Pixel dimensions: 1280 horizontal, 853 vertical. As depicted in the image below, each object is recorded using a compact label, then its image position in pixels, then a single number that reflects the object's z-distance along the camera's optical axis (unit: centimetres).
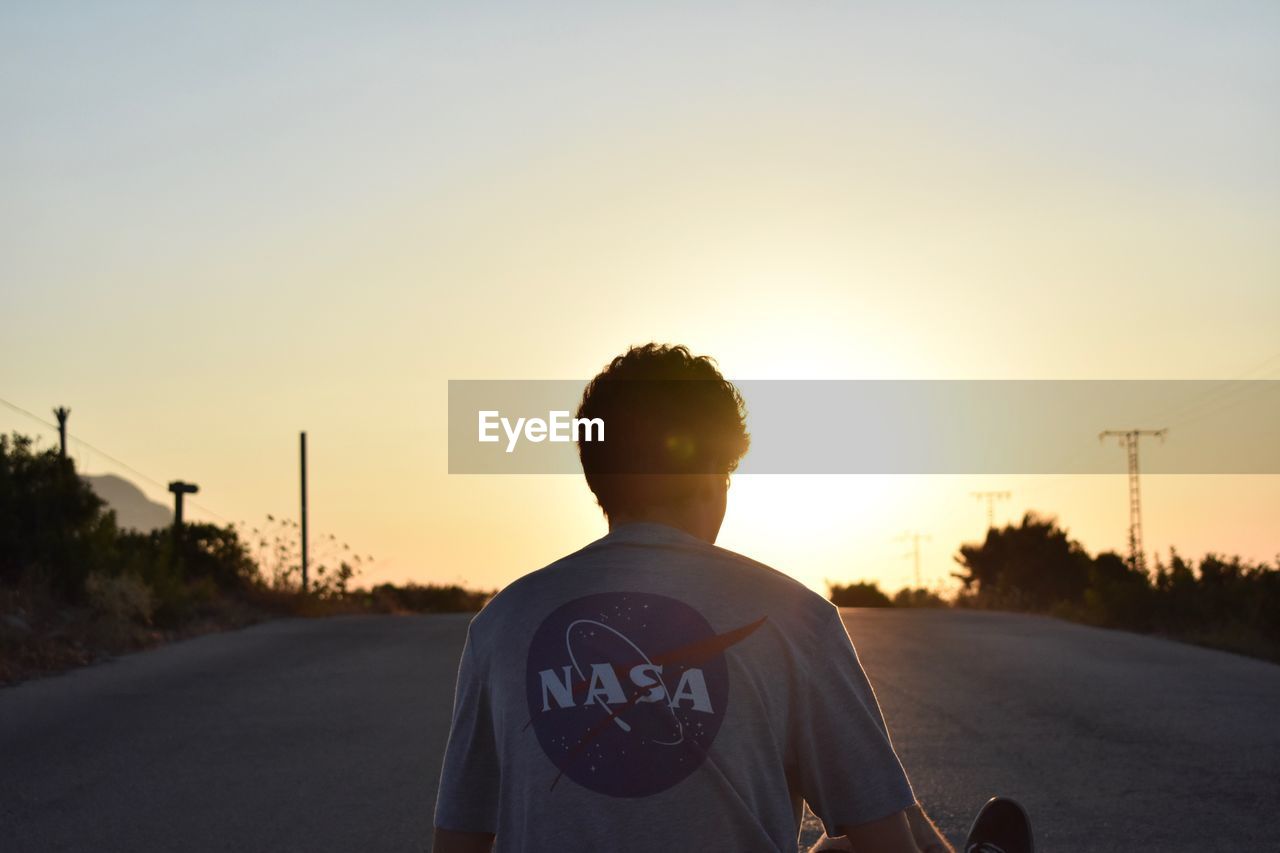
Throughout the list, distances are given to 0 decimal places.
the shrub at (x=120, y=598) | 1897
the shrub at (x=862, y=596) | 3781
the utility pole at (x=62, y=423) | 2828
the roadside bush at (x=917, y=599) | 3652
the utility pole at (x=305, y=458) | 4066
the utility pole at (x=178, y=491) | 2964
